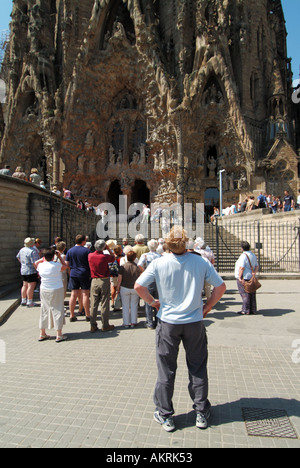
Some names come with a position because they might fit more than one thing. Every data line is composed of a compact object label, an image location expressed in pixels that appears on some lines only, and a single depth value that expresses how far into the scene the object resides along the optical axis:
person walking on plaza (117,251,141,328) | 5.59
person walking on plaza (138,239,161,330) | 5.56
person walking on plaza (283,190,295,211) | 14.17
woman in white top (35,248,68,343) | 4.80
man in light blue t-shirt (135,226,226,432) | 2.57
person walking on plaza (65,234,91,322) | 5.89
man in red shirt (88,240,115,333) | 5.29
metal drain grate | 2.44
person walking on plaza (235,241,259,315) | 6.24
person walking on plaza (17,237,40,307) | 7.23
